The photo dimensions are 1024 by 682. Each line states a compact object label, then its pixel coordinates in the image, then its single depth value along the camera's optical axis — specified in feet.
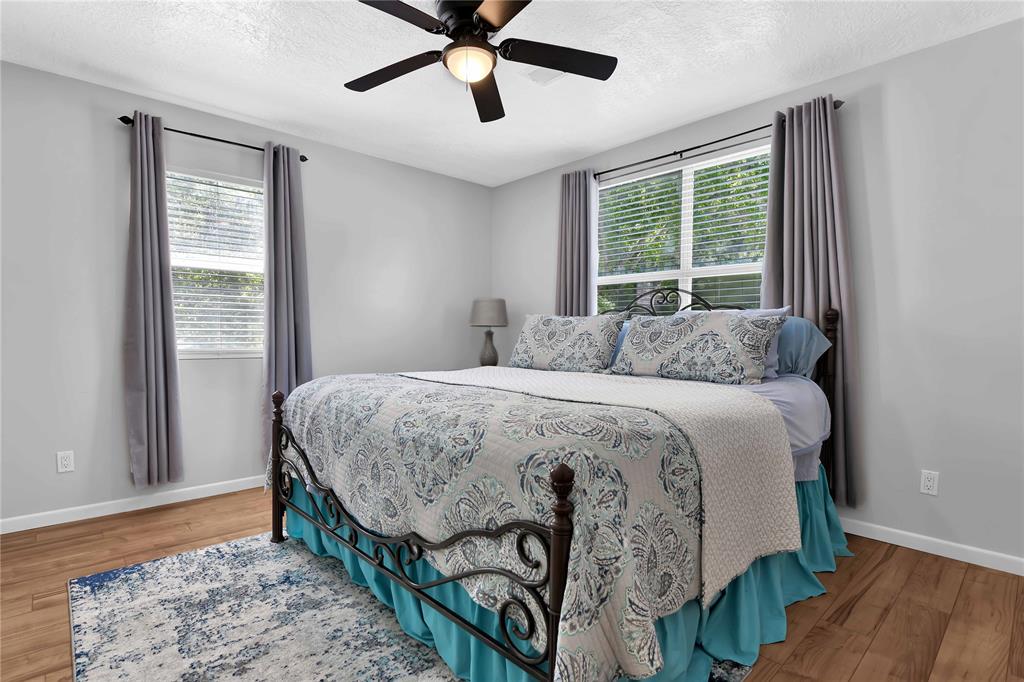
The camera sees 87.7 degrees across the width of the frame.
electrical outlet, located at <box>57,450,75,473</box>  9.71
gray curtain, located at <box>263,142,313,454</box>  11.83
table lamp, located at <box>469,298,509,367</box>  15.20
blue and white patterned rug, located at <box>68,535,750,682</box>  5.47
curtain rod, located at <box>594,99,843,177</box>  9.46
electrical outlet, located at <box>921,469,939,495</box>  8.51
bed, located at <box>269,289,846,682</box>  4.03
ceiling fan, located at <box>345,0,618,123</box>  6.02
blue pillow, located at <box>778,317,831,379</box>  9.07
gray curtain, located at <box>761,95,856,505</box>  9.21
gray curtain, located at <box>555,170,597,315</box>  13.79
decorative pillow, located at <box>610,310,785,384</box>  8.37
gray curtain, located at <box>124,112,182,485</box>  10.16
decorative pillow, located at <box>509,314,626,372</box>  10.46
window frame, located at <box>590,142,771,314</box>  11.05
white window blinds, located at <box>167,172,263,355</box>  11.13
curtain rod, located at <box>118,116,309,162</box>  10.10
